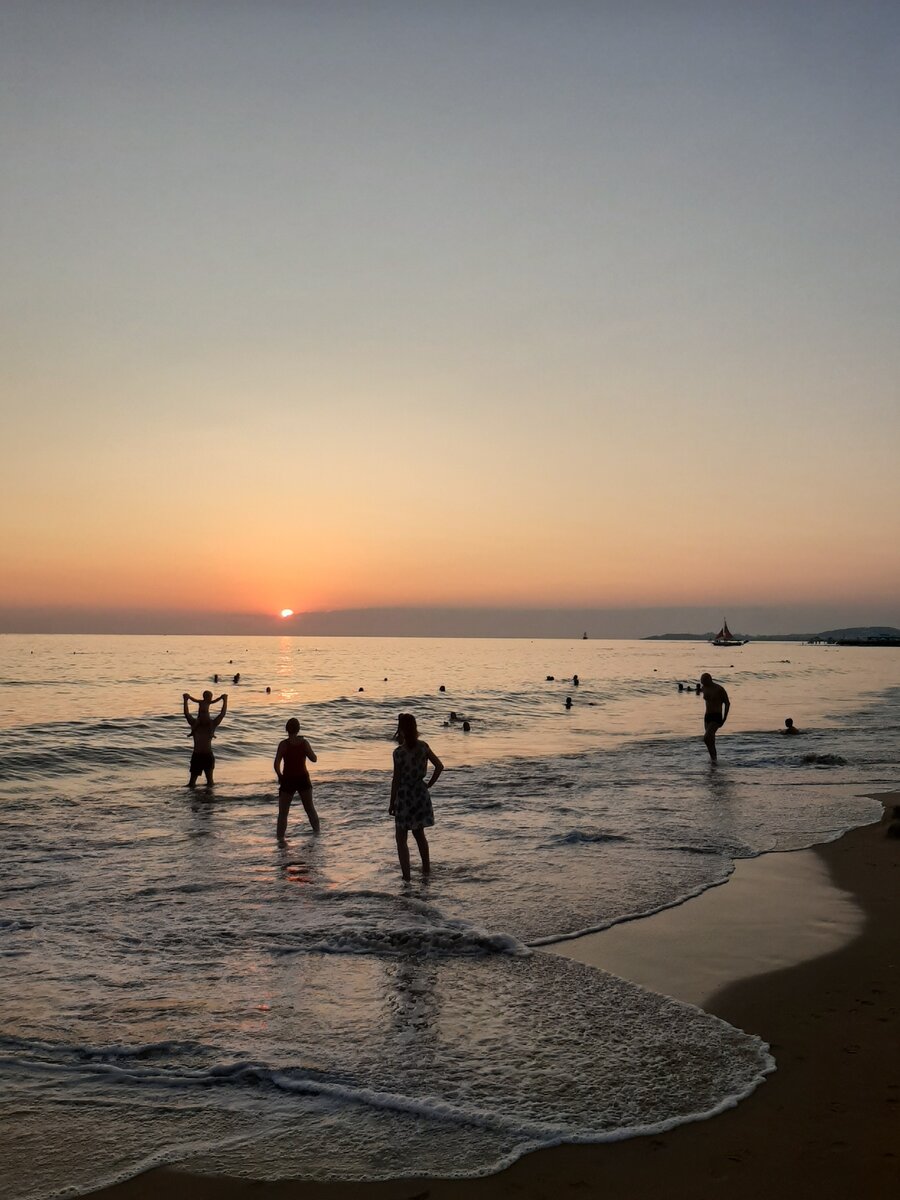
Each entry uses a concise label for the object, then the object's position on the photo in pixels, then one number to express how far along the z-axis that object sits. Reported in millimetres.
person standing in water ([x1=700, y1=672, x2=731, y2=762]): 23859
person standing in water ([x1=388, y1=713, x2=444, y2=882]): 11484
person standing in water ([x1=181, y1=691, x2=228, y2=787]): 20422
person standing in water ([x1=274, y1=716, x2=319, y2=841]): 14547
